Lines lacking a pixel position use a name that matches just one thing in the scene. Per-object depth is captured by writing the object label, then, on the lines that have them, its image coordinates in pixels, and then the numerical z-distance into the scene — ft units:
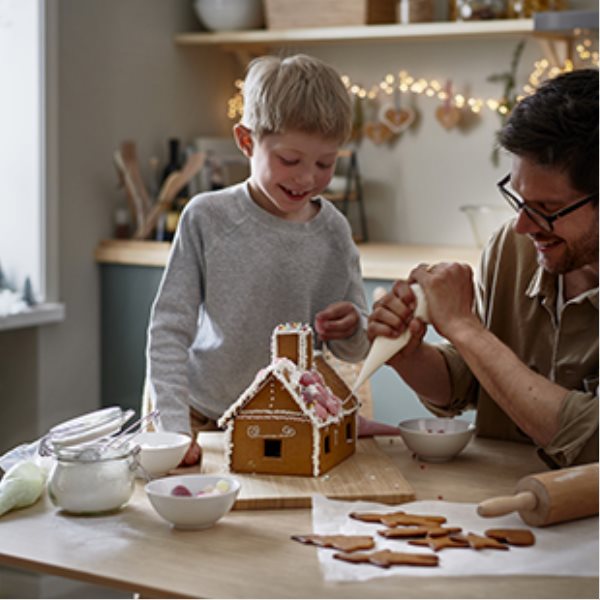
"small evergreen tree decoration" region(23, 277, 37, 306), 10.87
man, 4.99
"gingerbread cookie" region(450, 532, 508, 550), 4.02
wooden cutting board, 4.59
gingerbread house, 4.92
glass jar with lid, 4.38
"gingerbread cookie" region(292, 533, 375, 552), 3.98
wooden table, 3.67
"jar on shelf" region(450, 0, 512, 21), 10.91
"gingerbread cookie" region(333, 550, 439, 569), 3.86
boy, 5.83
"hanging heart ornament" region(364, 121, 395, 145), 12.39
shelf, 10.80
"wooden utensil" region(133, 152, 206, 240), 11.75
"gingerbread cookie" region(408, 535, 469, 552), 4.01
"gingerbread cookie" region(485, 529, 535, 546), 4.08
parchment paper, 3.82
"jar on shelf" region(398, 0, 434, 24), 11.27
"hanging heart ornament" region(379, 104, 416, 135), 12.21
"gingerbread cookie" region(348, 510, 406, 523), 4.32
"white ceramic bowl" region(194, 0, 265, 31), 12.16
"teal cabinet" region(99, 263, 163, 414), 11.57
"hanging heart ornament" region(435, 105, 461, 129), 11.93
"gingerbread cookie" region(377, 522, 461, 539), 4.12
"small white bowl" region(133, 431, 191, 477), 4.87
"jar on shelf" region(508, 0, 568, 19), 10.79
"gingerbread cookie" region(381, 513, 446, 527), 4.25
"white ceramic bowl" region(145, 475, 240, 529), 4.17
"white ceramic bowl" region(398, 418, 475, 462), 5.22
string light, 11.10
